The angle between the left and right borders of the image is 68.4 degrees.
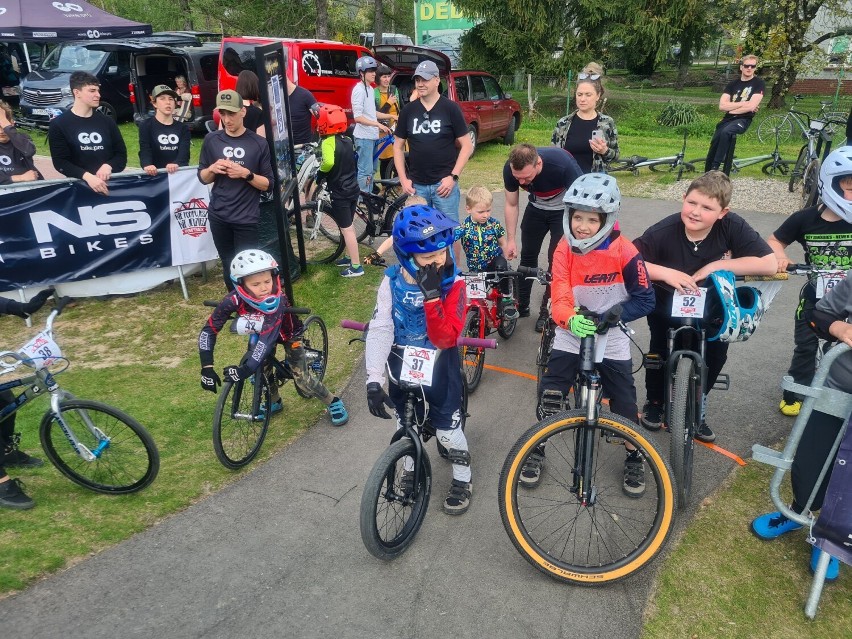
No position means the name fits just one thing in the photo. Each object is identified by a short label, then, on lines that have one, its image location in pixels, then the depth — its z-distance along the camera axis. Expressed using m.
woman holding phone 6.22
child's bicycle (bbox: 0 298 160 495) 3.81
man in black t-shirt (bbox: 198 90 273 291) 5.91
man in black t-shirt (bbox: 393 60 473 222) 6.67
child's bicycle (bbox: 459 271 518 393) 5.10
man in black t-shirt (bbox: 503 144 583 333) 5.24
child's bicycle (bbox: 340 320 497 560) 3.30
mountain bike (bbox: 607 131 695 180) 12.73
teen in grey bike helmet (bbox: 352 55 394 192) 10.31
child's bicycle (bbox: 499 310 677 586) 3.21
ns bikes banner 6.53
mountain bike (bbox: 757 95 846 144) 14.80
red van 13.81
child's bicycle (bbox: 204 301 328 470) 4.28
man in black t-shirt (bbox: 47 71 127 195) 6.50
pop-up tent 16.00
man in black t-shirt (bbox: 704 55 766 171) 10.04
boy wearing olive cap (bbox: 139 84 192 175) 7.02
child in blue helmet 3.26
